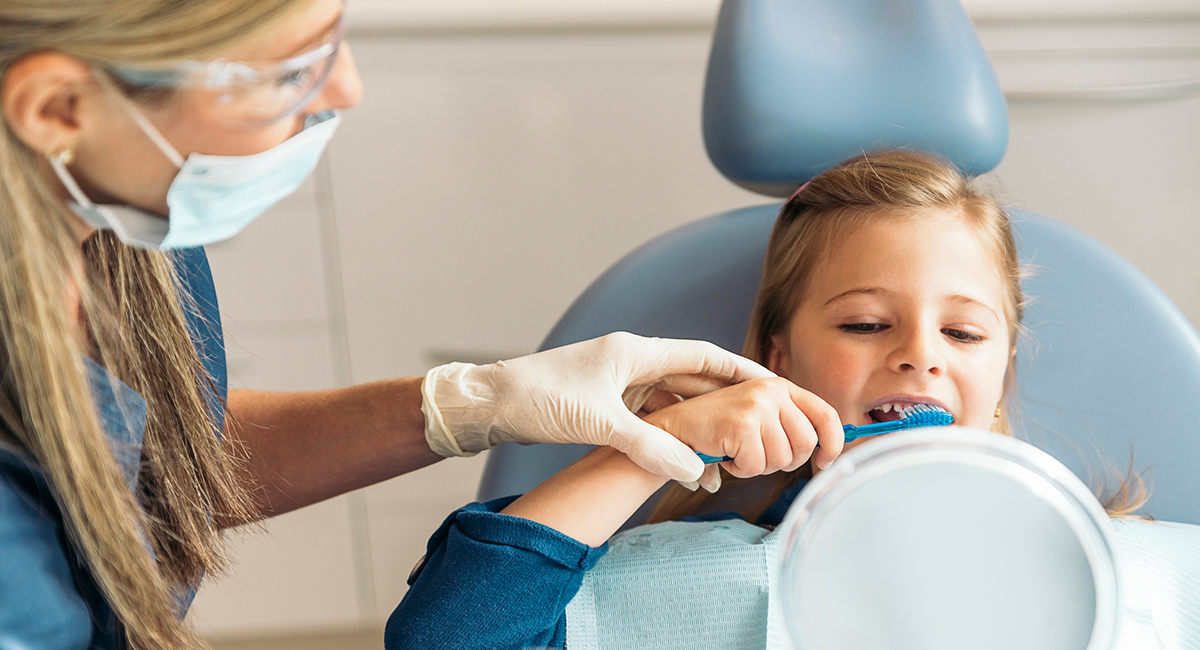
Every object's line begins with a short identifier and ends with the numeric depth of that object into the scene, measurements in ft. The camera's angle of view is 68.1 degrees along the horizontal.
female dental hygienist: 1.99
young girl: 2.56
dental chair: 3.53
